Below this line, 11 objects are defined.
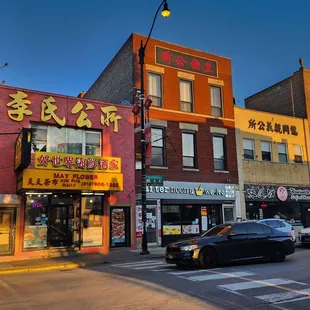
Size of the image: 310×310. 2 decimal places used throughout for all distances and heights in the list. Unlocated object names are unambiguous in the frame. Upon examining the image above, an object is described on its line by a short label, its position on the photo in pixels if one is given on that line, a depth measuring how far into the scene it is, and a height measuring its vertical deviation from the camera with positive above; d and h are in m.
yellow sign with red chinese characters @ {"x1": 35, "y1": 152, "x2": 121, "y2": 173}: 16.25 +2.75
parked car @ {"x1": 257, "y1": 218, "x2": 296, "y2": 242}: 18.33 -0.22
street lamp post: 16.88 +2.34
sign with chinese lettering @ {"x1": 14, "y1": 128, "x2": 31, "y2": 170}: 14.72 +2.99
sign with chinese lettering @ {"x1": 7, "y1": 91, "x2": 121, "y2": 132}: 17.17 +5.41
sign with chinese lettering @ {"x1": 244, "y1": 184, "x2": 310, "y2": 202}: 24.16 +1.79
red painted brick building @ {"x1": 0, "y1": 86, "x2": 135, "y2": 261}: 16.27 +2.13
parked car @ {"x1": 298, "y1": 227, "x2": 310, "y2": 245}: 19.18 -0.87
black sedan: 11.91 -0.85
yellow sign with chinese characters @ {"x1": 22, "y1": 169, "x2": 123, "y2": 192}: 15.53 +1.90
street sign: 19.69 +2.21
